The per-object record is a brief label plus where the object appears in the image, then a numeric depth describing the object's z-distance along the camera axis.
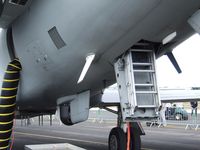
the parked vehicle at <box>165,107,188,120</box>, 19.19
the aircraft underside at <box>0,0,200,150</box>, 3.39
